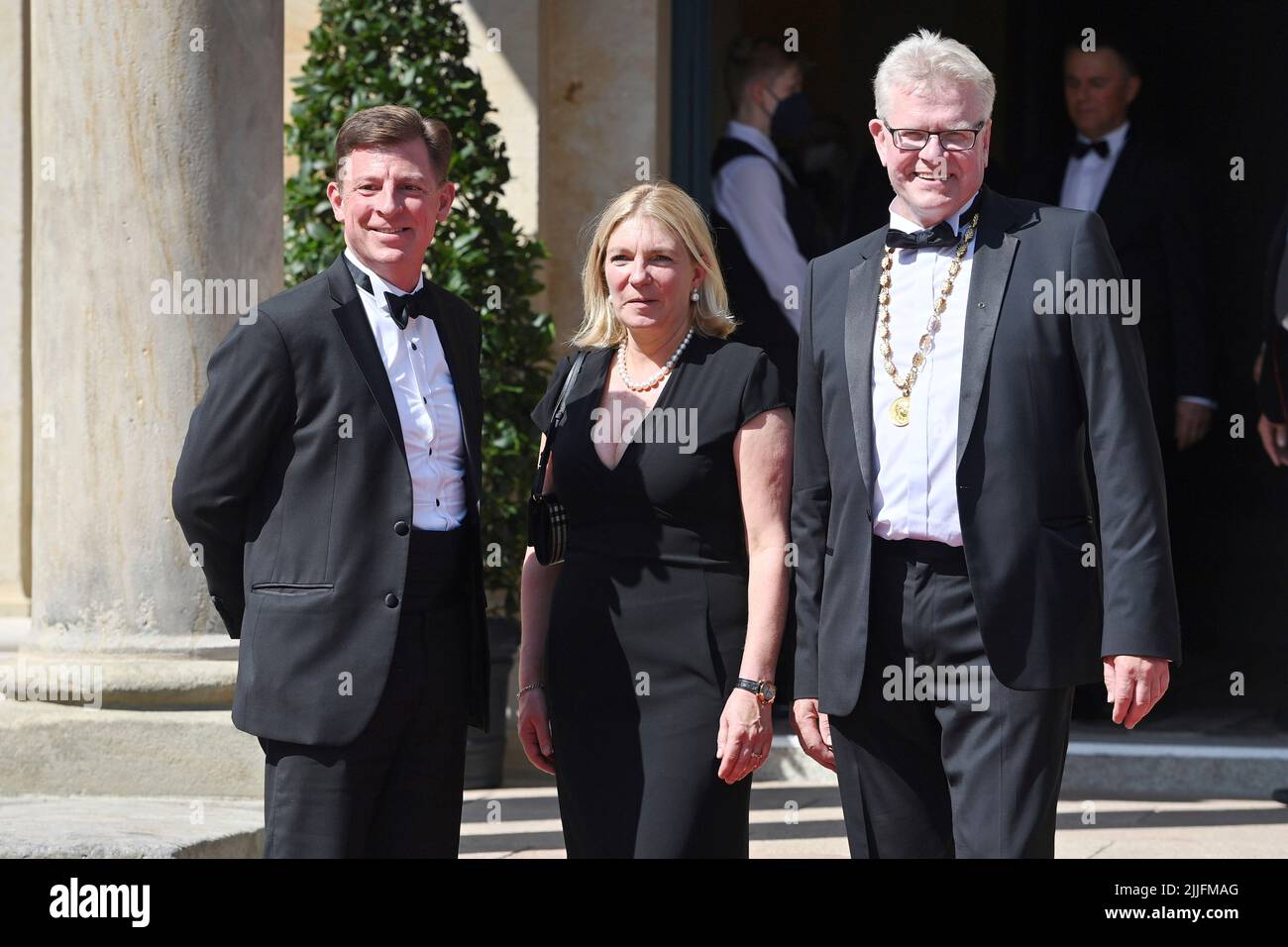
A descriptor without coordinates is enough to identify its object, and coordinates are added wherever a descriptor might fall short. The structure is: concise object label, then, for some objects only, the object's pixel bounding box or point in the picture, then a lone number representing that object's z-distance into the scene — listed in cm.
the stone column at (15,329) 1581
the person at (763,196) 1669
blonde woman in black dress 797
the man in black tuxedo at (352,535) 752
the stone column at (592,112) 1642
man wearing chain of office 703
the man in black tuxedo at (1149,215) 1565
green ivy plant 1484
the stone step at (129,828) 959
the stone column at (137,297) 1141
